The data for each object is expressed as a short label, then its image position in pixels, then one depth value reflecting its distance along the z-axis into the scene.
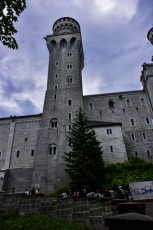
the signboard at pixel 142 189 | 17.52
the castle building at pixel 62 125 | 29.92
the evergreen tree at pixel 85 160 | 21.80
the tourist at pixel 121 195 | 13.35
